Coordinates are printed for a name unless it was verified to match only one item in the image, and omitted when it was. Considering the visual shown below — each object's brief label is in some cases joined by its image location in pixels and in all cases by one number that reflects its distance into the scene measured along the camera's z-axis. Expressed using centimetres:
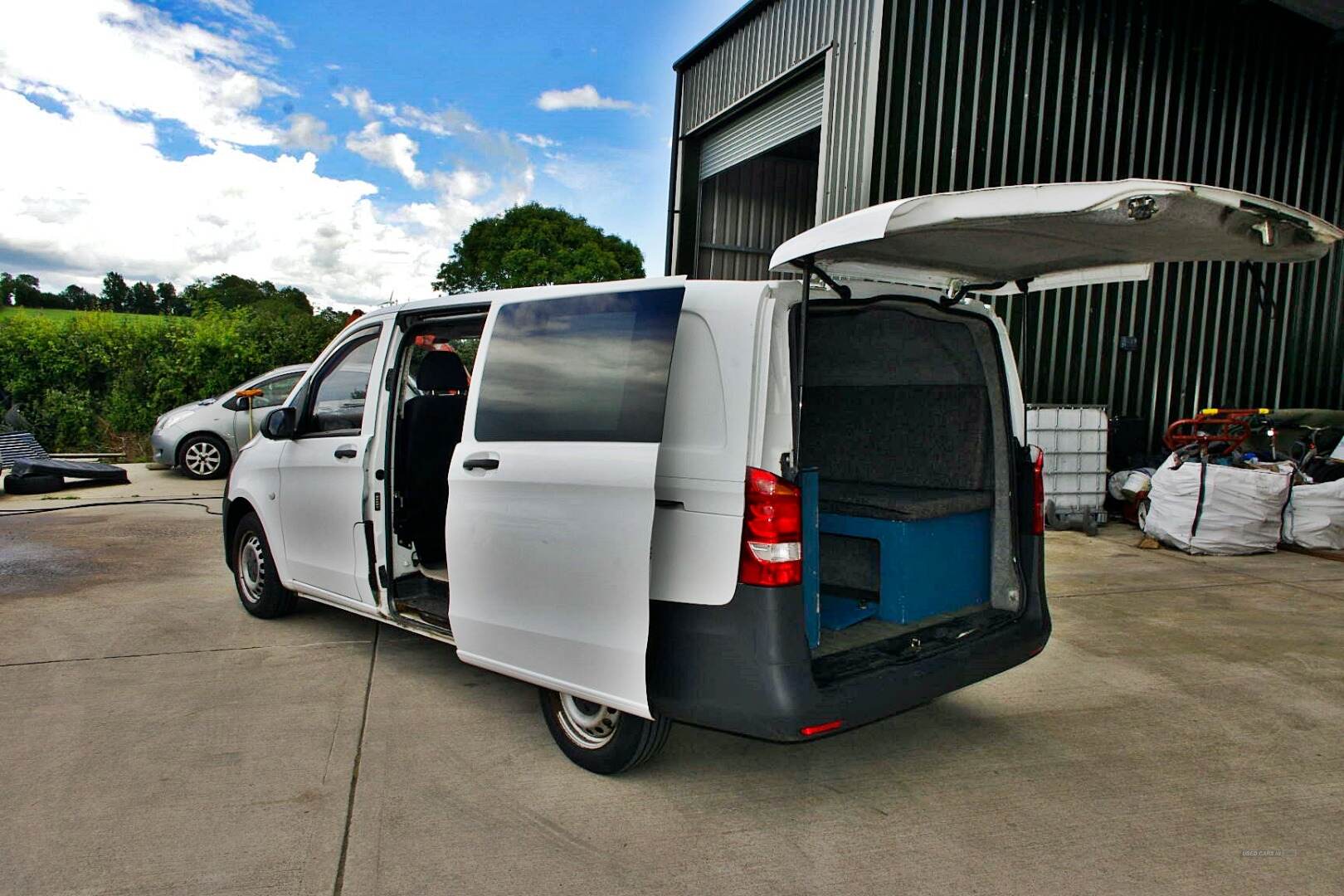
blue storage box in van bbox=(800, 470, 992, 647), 340
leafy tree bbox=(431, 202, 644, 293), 4022
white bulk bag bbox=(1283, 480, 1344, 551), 752
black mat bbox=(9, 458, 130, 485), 1045
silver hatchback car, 1159
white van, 264
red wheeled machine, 838
